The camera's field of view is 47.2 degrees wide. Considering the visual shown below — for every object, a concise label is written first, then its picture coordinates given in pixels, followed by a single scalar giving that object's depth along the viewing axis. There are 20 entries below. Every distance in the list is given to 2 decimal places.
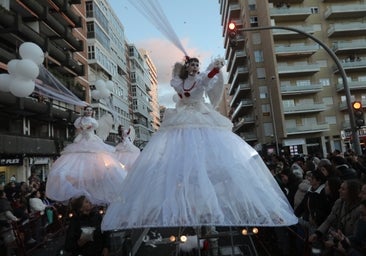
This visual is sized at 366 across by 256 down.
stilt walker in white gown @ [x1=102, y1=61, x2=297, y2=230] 4.18
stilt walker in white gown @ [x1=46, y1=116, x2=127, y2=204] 9.08
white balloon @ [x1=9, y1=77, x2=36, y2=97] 9.14
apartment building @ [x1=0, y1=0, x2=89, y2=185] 26.27
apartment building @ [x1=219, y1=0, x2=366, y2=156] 51.91
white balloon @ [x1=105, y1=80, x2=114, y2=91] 12.59
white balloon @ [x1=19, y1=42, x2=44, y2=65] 9.72
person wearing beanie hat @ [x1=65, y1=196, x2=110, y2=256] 4.62
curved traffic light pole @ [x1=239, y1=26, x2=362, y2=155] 11.52
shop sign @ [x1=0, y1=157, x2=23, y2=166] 25.63
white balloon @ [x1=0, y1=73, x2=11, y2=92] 9.40
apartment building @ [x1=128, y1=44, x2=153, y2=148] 83.69
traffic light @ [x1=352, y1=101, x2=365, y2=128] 11.38
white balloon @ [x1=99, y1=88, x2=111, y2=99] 12.20
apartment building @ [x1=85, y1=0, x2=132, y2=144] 50.84
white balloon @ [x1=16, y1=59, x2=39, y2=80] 9.12
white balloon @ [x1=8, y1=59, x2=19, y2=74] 9.21
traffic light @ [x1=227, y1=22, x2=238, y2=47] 12.33
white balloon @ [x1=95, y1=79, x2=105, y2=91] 12.20
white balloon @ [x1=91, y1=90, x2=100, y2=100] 12.20
